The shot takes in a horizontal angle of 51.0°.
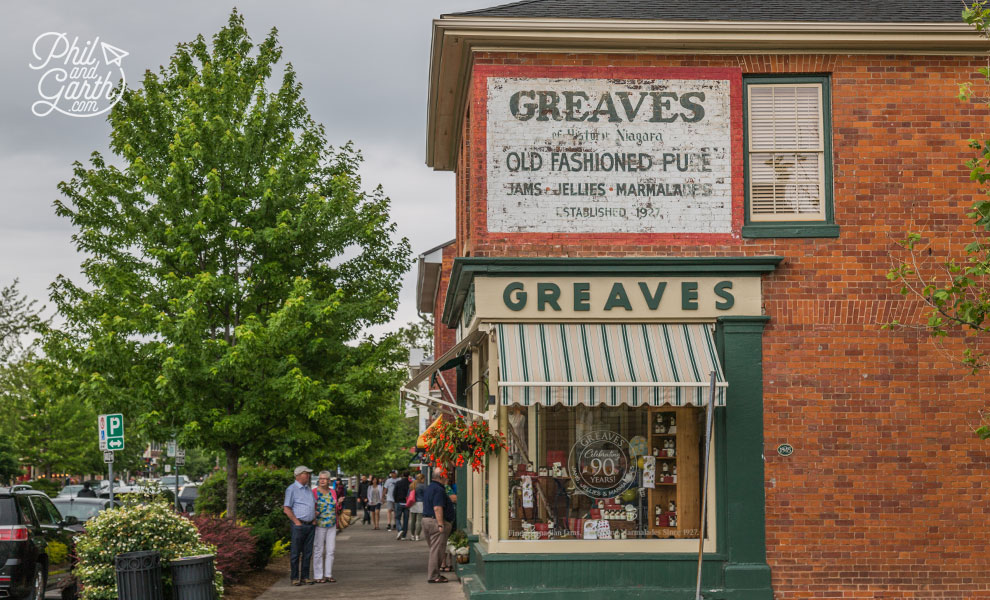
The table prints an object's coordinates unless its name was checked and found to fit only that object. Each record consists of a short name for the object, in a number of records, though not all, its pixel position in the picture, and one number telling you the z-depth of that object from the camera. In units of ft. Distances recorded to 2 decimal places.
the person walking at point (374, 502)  113.19
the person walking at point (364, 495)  124.16
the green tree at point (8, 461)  158.75
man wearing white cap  53.31
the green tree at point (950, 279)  41.32
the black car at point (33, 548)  41.75
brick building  41.63
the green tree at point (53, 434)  165.07
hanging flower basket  42.14
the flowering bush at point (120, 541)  37.70
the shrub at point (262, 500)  66.49
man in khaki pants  54.44
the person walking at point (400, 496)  96.43
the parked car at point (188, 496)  117.25
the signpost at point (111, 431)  56.39
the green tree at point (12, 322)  192.75
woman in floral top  54.44
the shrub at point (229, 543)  48.73
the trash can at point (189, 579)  36.86
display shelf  42.22
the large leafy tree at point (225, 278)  60.23
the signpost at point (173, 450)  76.98
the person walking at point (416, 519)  86.22
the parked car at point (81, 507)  71.61
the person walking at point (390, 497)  105.29
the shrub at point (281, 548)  66.06
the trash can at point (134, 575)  35.78
